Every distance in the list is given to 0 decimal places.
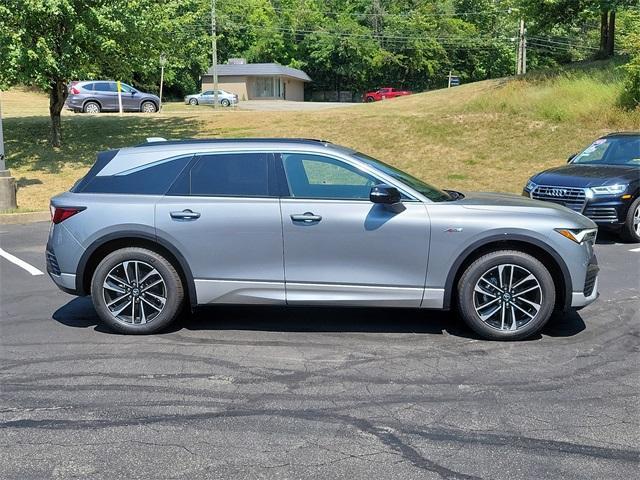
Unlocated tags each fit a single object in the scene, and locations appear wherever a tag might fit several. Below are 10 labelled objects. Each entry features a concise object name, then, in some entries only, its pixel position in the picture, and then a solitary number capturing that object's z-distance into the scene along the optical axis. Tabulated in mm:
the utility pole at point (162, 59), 19234
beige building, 60812
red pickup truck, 59469
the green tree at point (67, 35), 15469
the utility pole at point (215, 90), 45922
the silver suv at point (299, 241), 5473
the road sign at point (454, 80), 65262
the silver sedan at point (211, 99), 48406
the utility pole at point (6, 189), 12719
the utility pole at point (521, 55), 43541
